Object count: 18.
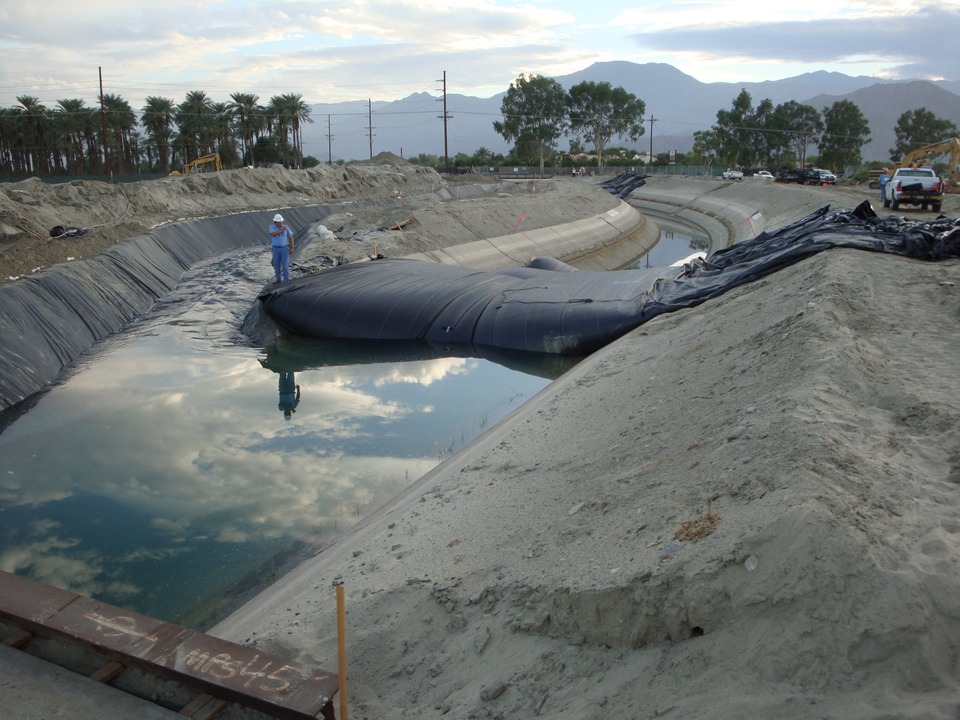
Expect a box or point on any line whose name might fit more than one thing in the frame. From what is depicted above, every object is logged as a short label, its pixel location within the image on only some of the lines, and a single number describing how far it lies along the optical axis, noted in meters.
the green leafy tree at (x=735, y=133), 81.31
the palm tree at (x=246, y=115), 61.97
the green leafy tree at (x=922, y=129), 69.88
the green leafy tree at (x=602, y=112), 94.25
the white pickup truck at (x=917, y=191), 24.64
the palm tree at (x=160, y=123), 57.25
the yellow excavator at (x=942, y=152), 31.22
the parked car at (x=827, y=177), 50.38
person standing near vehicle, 28.17
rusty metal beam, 4.33
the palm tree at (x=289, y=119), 66.18
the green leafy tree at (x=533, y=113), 92.56
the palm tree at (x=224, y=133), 61.28
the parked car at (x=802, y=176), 50.10
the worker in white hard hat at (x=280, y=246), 17.56
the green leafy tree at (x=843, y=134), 72.31
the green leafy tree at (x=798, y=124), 78.56
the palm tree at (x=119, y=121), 54.53
